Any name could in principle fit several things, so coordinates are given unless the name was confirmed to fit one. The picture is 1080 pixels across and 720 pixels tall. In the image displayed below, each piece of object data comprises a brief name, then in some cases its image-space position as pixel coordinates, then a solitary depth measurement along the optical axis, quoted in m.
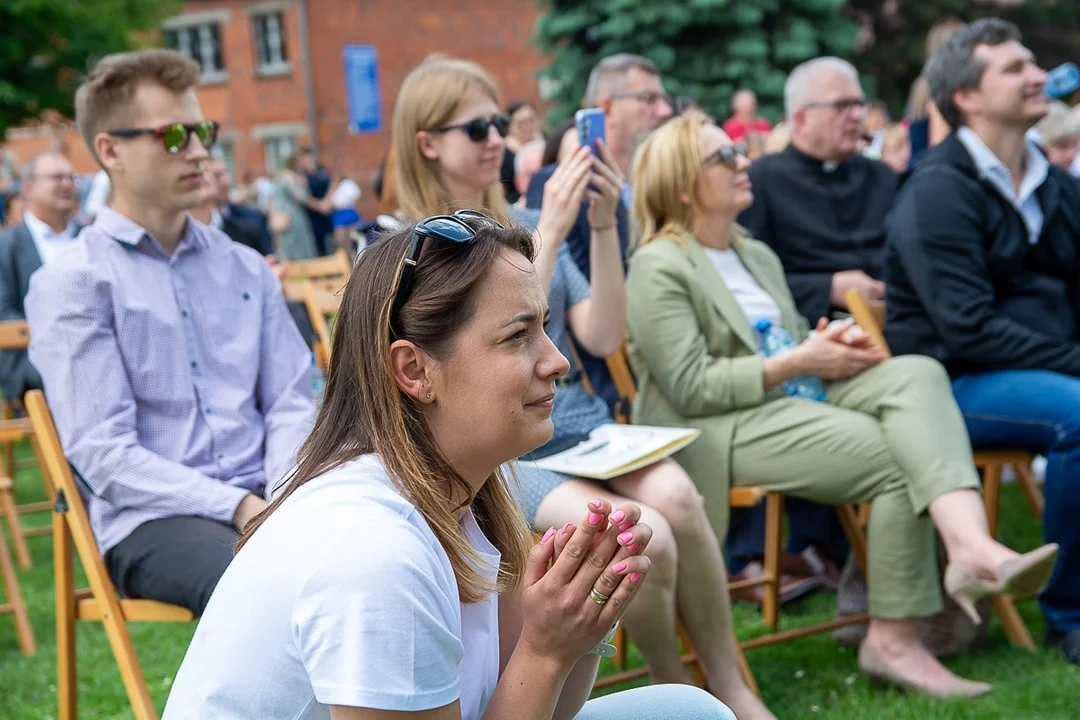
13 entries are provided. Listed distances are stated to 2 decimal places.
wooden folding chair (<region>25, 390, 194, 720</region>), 3.03
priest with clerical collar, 5.23
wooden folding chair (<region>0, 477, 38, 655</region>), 4.63
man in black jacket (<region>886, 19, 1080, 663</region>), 3.91
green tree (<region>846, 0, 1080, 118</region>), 21.66
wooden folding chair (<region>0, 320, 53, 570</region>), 4.93
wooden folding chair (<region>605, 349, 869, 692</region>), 3.84
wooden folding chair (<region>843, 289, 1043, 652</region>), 4.03
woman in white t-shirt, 1.55
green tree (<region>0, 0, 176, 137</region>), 19.05
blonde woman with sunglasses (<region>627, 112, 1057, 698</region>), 3.62
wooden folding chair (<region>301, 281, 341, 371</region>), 4.64
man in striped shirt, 3.14
